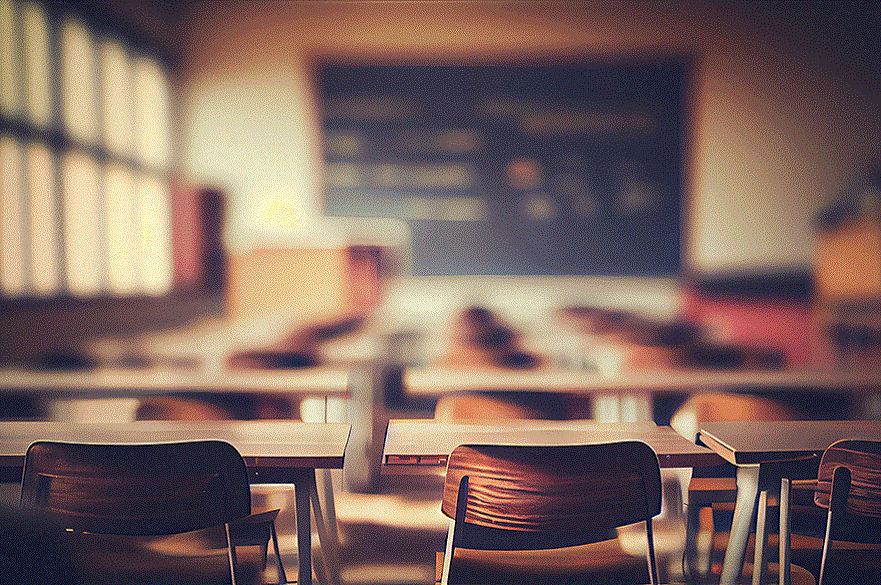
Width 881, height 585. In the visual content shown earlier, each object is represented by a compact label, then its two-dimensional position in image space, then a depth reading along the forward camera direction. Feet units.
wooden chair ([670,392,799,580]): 5.97
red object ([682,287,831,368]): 20.01
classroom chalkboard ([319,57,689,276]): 21.33
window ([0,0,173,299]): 14.15
